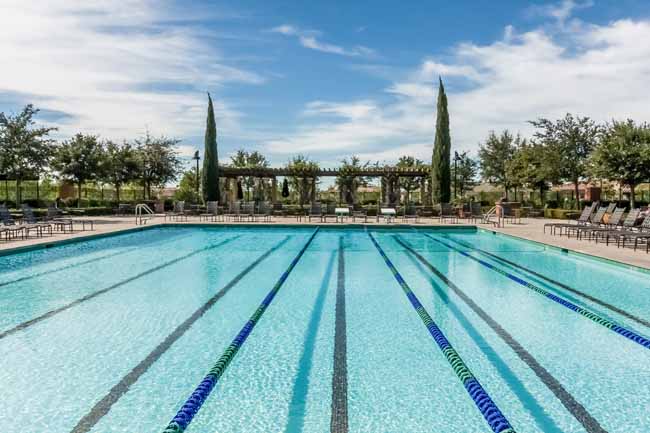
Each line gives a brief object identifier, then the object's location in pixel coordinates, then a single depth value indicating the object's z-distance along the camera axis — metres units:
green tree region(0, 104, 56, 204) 20.61
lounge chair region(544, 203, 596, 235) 13.77
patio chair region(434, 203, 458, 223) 20.03
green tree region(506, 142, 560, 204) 24.09
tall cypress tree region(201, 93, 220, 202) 26.36
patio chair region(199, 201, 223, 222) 19.60
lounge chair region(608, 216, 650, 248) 9.86
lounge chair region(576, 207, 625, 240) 12.30
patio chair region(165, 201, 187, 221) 20.50
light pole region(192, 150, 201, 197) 24.50
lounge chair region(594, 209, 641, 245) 11.54
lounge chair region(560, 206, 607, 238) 13.03
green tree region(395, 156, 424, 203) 37.95
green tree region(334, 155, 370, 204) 26.15
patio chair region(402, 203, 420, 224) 20.67
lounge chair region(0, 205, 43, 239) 12.34
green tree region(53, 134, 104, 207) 24.22
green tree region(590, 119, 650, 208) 17.97
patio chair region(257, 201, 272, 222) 20.62
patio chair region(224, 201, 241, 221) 19.91
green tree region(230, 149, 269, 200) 40.16
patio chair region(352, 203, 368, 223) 20.02
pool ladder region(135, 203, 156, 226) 18.06
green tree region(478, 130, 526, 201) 32.28
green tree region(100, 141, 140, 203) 26.96
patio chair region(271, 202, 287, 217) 23.14
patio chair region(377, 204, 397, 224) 18.55
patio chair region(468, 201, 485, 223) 19.47
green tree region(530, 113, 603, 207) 24.08
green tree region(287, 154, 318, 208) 26.28
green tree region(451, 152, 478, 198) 40.76
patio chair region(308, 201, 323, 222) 19.06
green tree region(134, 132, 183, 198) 29.41
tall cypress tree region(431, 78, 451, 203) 25.27
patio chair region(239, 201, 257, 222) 19.90
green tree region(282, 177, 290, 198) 27.86
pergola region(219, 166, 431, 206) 26.30
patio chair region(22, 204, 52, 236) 13.74
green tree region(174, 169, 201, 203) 27.94
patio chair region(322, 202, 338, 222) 19.58
